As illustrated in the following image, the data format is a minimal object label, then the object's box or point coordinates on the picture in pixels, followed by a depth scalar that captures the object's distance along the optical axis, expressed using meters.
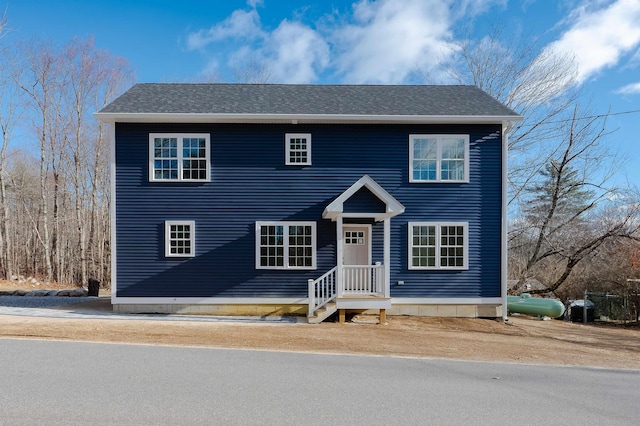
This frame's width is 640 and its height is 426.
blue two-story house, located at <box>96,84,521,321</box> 14.08
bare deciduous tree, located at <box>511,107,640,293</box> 18.97
